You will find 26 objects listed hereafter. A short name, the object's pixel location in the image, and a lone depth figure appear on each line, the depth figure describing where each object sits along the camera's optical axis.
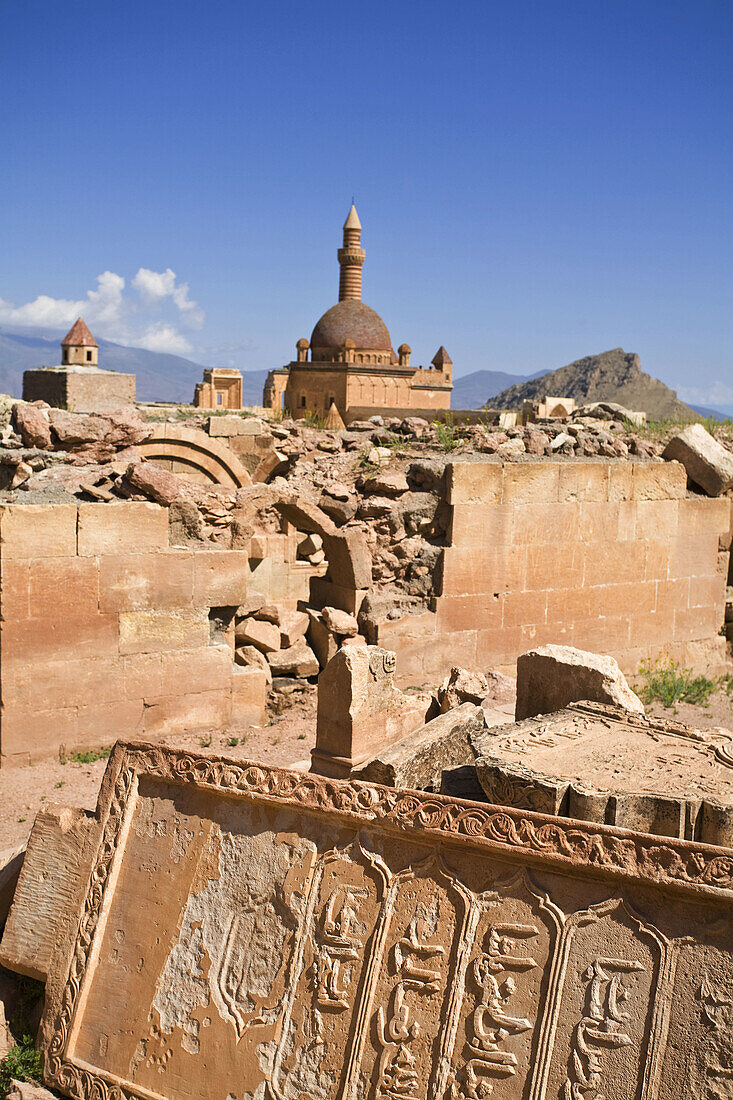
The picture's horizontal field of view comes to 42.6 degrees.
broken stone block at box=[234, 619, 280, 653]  8.34
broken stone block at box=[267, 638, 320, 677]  8.49
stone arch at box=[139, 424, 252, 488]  9.73
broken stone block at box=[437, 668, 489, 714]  6.18
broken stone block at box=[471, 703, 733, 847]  3.73
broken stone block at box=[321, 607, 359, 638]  8.47
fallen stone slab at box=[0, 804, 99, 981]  3.70
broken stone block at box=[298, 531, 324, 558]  11.58
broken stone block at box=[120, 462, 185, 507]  7.36
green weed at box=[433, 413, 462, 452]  9.63
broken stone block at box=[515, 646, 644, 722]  5.34
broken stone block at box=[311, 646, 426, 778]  5.46
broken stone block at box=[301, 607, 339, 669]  8.51
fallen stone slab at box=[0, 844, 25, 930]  4.15
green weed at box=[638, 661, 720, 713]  9.36
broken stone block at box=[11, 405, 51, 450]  7.73
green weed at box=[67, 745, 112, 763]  7.11
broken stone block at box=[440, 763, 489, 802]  4.35
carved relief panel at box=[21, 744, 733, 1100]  2.84
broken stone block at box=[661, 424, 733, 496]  10.12
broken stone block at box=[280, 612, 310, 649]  8.67
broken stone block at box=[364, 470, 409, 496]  9.10
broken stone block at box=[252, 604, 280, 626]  8.60
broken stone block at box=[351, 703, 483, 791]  4.43
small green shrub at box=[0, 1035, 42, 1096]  3.45
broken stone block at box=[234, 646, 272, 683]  8.26
